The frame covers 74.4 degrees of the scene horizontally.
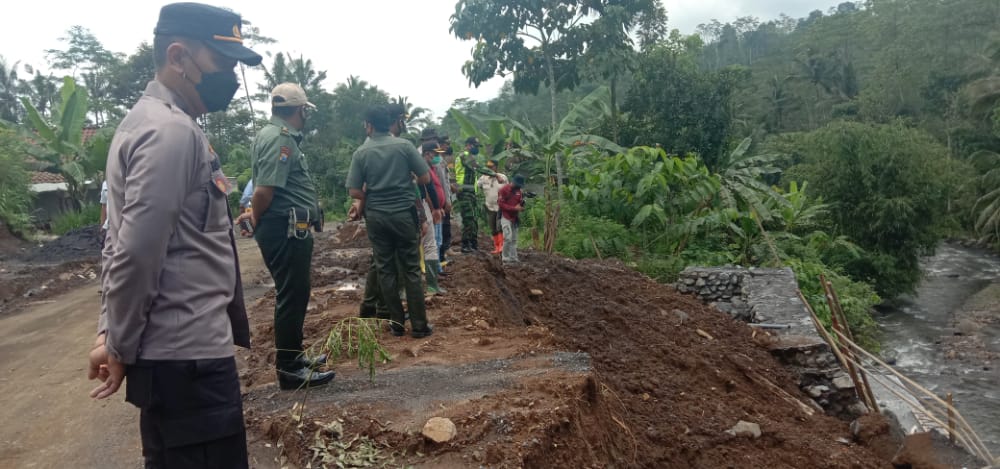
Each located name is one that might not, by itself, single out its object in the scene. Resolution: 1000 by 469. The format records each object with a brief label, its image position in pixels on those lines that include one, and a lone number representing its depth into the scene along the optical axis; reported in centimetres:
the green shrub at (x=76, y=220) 1759
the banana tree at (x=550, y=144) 1241
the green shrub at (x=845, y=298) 1236
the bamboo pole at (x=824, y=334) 728
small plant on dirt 375
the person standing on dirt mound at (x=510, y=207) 898
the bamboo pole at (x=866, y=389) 679
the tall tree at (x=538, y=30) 1867
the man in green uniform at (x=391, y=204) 494
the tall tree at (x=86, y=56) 3716
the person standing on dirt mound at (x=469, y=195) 948
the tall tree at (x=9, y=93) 3462
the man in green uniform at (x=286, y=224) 376
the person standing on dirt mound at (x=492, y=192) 959
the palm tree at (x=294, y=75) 3303
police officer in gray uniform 170
